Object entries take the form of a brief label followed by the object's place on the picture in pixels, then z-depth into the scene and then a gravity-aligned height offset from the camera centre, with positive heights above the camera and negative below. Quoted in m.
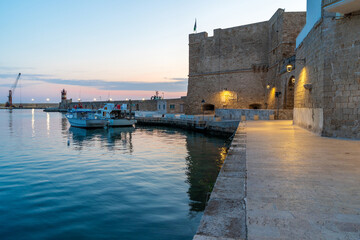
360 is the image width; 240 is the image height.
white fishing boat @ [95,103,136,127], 31.45 -0.67
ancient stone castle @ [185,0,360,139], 9.03 +2.94
